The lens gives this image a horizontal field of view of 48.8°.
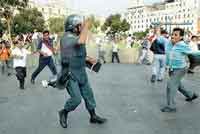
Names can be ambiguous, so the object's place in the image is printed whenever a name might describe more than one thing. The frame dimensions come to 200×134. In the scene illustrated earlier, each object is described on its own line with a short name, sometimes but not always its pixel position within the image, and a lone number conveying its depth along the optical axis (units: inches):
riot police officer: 129.6
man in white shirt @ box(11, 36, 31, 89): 229.8
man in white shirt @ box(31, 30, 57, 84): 253.5
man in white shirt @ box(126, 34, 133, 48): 514.2
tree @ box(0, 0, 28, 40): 446.6
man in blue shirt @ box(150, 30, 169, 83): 247.6
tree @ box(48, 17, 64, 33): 1591.2
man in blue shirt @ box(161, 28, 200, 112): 157.0
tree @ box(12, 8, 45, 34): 1004.5
